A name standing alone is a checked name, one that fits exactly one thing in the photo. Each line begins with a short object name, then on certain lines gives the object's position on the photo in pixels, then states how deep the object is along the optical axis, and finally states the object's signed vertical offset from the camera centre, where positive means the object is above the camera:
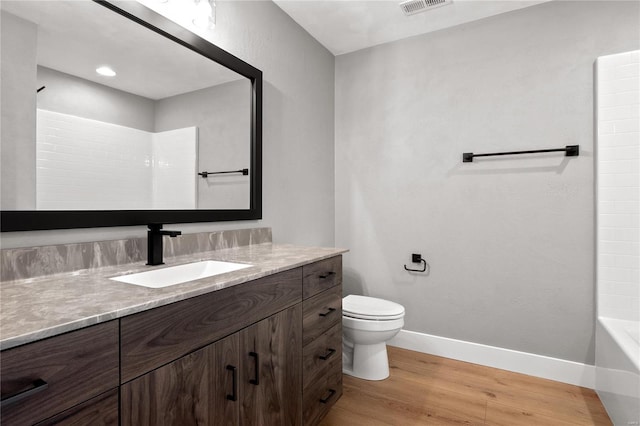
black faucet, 1.32 -0.12
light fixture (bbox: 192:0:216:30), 1.58 +0.93
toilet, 2.04 -0.74
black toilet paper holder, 2.58 -0.37
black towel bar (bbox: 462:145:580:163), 2.09 +0.39
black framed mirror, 1.07 +0.35
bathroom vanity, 0.65 -0.34
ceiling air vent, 2.16 +1.34
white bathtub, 1.47 -0.77
